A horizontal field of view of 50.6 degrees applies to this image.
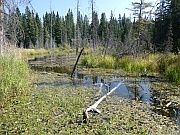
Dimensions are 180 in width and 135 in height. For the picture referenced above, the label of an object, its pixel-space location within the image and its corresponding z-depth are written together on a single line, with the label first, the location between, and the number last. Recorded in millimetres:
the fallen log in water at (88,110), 4258
